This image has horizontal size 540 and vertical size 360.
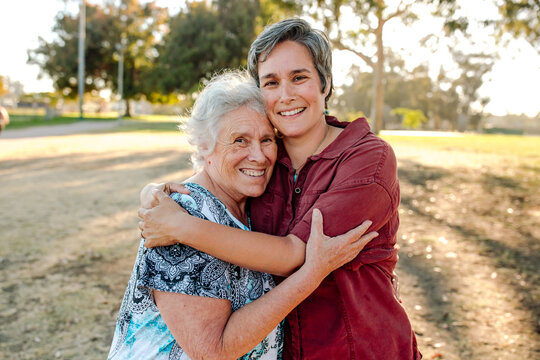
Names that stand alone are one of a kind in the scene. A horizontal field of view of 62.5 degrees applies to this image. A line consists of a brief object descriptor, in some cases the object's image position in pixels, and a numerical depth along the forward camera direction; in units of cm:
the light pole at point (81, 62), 3788
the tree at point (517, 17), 1447
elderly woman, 170
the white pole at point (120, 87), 3726
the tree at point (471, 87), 6431
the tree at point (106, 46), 4859
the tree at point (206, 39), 4238
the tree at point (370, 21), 1624
